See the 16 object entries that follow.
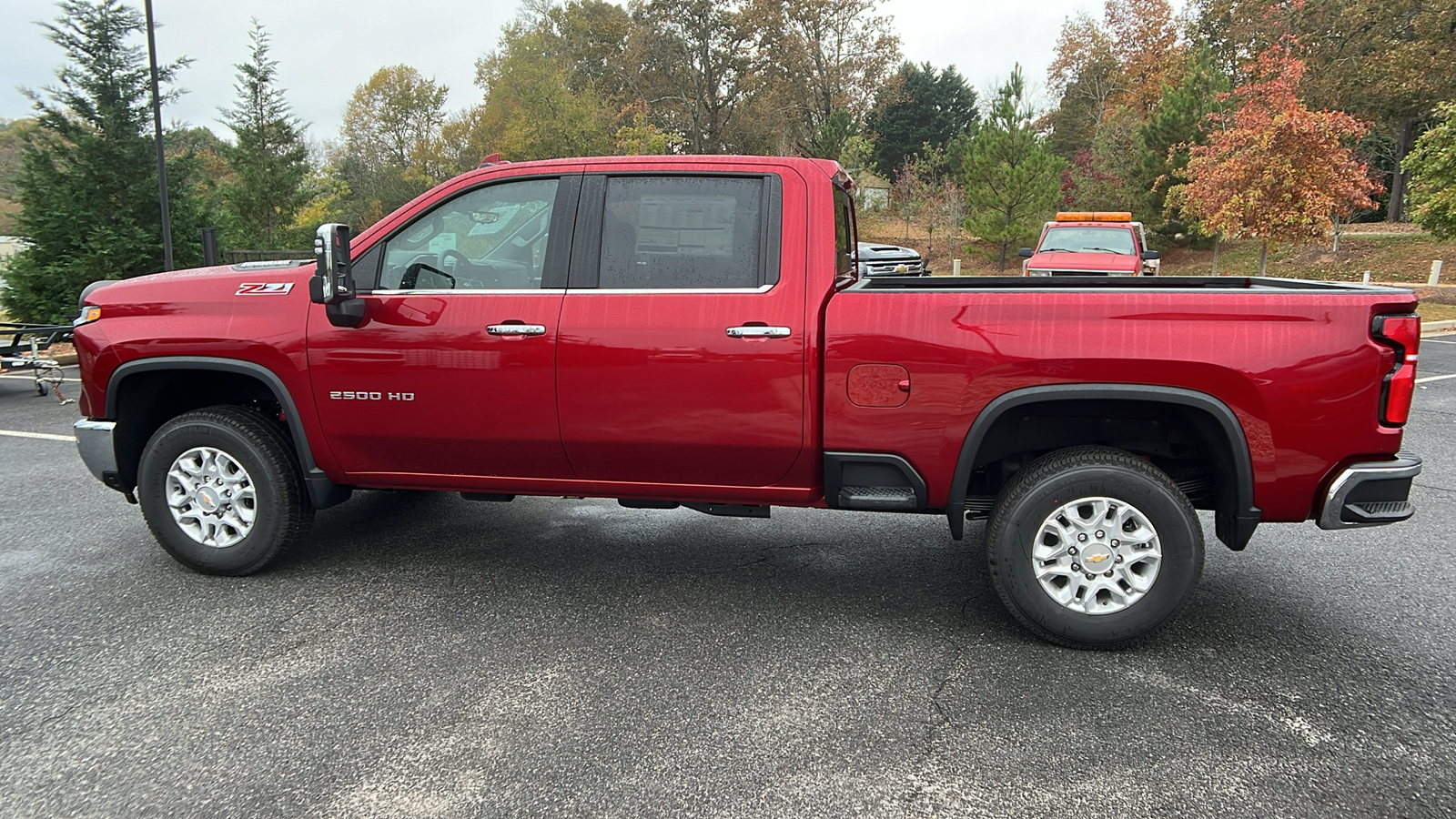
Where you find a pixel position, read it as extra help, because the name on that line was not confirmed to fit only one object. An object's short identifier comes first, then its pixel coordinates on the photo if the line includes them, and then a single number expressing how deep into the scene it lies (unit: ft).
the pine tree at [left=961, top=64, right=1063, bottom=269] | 90.48
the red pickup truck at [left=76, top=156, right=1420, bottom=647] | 10.65
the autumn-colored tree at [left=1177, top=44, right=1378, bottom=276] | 66.23
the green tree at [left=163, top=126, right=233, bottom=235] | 51.88
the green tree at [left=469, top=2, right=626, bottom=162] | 111.34
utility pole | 46.47
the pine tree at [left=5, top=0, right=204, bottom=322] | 46.88
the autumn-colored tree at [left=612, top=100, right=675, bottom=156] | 111.04
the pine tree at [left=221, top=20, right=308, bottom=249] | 65.82
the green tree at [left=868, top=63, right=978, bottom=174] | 164.04
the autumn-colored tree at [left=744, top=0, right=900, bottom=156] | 150.82
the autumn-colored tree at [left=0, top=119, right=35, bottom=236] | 46.96
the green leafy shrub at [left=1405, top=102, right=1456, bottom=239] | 64.03
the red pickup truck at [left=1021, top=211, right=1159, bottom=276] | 45.47
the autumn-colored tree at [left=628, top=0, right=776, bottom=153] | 147.13
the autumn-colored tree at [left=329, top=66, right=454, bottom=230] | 162.91
